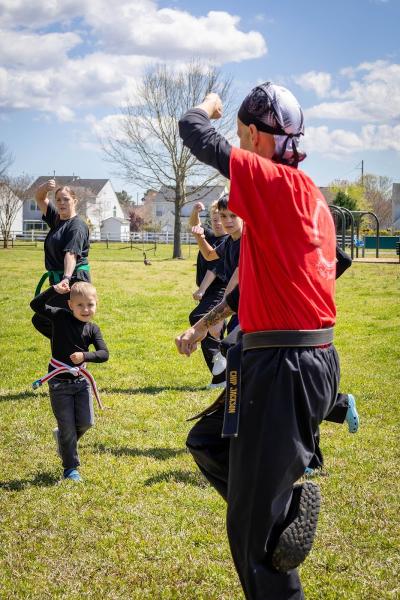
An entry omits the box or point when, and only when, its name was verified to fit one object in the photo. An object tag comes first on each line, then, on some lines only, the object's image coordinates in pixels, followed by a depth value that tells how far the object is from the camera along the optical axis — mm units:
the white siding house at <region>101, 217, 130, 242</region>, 103375
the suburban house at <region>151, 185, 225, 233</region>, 107812
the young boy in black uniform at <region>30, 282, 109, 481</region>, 5672
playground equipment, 30131
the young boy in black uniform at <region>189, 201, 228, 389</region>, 8430
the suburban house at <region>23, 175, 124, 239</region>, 90250
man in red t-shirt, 2748
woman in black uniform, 7488
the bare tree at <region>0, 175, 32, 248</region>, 59969
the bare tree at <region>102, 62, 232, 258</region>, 46312
